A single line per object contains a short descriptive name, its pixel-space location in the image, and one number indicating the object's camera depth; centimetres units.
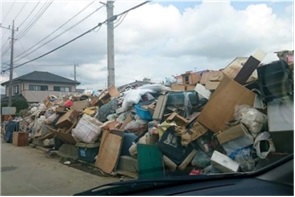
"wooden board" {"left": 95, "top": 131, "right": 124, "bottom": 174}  749
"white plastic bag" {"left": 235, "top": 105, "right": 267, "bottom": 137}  518
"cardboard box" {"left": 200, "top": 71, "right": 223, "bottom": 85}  706
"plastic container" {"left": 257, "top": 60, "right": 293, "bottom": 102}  473
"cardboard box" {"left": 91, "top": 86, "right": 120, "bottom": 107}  1103
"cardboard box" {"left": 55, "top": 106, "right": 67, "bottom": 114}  1180
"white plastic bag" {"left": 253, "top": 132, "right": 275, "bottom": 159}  492
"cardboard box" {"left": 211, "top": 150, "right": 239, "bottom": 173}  509
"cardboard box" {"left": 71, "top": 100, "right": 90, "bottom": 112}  1128
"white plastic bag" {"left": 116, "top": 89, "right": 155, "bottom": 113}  854
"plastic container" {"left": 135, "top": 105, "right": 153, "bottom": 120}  762
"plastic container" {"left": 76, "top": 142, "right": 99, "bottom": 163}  843
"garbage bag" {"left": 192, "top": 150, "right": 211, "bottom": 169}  576
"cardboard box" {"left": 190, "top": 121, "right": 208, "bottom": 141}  602
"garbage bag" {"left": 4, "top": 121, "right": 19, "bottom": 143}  1602
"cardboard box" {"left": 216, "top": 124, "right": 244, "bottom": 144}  533
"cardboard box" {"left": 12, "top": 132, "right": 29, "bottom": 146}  1414
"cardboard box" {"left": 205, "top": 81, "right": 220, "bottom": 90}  668
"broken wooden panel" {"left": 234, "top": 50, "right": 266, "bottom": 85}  614
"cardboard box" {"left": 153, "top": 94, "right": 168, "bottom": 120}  707
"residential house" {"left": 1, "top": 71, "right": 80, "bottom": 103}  4000
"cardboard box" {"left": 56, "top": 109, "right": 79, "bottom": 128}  1012
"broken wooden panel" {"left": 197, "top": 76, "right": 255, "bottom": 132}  573
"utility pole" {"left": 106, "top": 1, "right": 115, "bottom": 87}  1442
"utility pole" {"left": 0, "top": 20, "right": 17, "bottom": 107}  2946
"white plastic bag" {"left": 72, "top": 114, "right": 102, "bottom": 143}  841
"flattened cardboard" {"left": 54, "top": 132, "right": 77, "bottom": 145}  956
